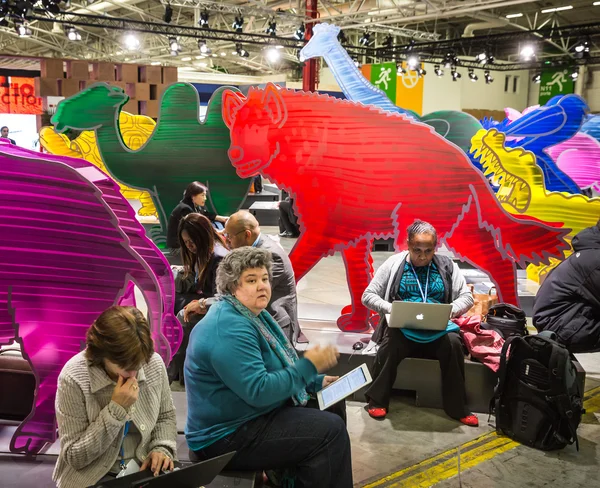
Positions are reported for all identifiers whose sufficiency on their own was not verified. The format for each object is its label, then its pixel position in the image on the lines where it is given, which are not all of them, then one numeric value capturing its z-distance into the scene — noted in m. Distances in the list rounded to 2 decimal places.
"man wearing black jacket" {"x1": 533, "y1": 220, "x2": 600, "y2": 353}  4.01
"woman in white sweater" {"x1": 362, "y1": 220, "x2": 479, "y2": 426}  3.92
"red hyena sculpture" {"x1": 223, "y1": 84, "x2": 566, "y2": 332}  4.91
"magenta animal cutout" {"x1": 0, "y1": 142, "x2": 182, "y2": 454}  2.74
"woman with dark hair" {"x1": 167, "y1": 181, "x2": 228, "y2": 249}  6.12
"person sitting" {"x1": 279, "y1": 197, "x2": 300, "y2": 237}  10.36
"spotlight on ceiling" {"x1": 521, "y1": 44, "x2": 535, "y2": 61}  15.16
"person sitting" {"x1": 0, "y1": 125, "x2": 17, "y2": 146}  11.39
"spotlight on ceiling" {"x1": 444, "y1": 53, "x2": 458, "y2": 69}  17.14
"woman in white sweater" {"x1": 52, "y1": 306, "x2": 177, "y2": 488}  2.08
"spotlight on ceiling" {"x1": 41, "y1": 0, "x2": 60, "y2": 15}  11.03
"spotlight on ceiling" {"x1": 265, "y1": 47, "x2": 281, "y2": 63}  16.28
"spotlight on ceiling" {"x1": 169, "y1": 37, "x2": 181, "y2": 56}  15.34
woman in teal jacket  2.34
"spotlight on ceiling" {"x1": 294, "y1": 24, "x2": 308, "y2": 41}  15.15
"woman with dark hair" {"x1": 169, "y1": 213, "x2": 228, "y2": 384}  4.00
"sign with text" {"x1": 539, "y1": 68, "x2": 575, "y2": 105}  20.48
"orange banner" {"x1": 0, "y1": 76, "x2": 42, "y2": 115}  15.11
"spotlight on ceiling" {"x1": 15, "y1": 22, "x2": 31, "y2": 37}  14.23
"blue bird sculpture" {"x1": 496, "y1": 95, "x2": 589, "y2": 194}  7.49
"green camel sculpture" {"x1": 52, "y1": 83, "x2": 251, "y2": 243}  6.49
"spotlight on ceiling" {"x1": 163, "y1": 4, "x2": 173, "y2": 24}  13.70
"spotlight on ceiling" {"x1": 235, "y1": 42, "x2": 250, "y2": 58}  16.91
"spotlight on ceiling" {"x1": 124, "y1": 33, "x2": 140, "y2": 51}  14.94
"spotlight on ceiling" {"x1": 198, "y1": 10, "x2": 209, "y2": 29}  14.50
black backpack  3.53
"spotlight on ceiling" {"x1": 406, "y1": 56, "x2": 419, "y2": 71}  16.56
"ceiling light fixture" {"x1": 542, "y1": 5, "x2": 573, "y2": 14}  15.03
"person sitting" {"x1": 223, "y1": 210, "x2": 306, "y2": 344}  3.80
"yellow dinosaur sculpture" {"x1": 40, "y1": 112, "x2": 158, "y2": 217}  7.86
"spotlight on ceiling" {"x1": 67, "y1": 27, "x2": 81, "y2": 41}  14.84
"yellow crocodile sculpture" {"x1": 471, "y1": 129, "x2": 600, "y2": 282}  6.34
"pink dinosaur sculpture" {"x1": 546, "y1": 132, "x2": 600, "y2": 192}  8.03
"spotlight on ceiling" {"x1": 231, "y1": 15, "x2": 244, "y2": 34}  14.84
